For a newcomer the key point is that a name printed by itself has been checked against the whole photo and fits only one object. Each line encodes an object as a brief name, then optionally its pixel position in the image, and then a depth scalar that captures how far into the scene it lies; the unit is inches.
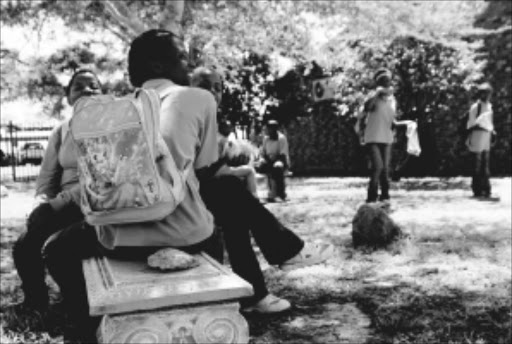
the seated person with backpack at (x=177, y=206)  111.4
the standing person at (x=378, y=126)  362.6
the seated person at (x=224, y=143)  167.0
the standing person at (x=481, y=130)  406.9
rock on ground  253.1
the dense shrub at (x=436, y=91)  636.7
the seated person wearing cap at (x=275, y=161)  464.4
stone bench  90.4
